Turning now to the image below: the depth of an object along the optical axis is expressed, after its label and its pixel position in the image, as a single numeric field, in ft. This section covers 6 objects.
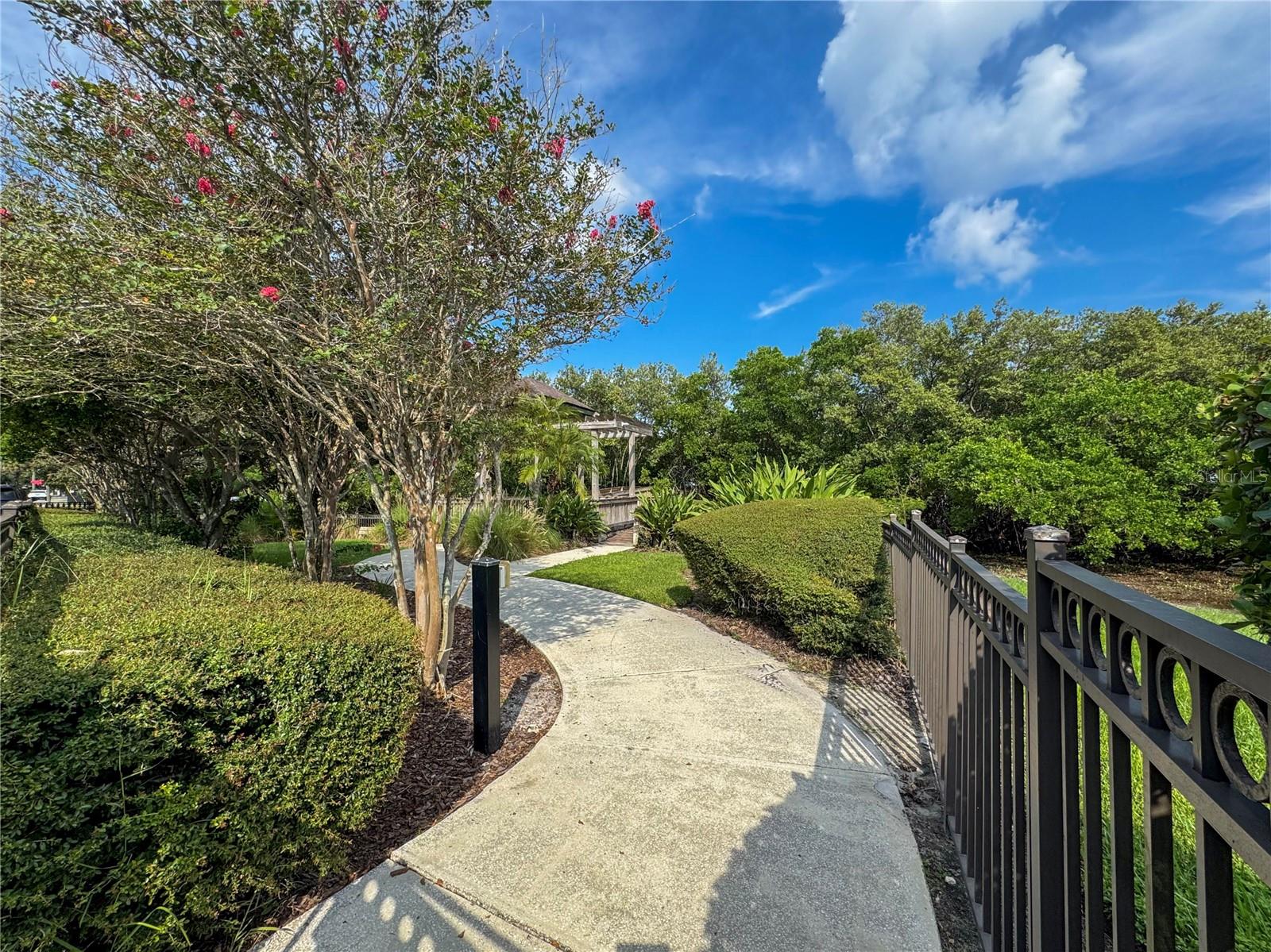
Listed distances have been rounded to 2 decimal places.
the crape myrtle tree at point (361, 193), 9.73
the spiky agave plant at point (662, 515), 35.88
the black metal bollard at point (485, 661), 10.64
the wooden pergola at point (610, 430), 48.14
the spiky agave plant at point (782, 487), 24.12
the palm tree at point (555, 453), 37.37
